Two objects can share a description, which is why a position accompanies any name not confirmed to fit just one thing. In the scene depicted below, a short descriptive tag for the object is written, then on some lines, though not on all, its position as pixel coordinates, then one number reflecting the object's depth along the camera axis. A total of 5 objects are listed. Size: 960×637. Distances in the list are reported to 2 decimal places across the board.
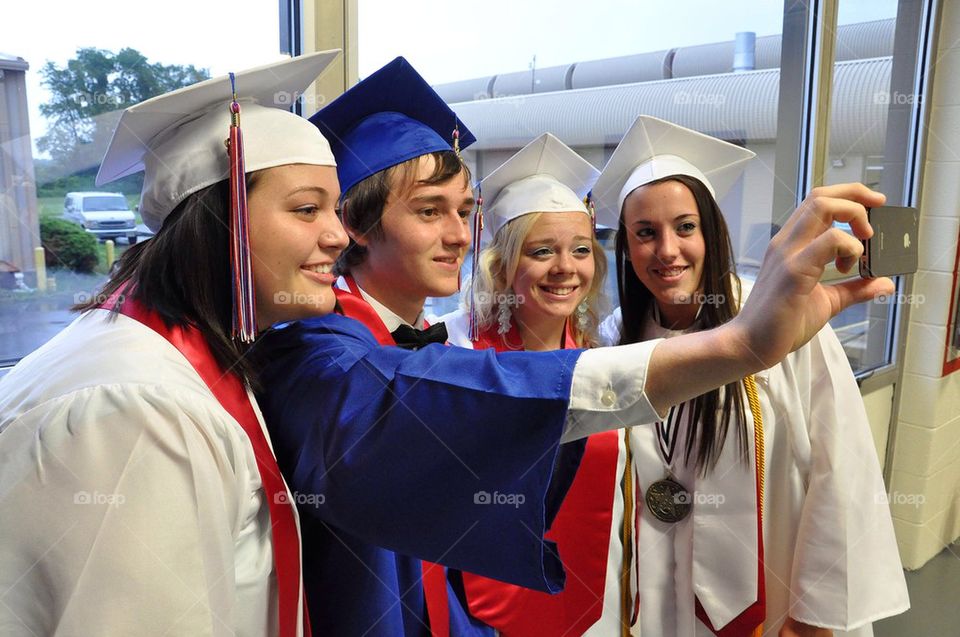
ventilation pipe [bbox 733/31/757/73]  2.96
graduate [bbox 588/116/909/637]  1.53
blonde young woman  1.52
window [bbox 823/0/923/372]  3.08
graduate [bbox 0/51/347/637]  0.77
